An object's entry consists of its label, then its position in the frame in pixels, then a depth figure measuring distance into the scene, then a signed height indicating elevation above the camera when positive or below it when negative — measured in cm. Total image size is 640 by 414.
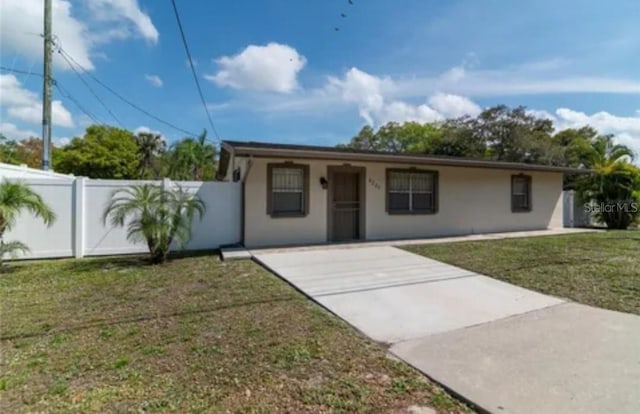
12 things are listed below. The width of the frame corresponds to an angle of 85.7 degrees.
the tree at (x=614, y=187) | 1500 +99
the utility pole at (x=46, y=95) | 1020 +324
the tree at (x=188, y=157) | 2477 +348
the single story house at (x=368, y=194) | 950 +42
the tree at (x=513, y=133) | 2520 +594
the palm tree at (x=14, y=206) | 629 -6
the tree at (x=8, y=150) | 2876 +489
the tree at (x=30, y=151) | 3497 +541
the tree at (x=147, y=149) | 3453 +557
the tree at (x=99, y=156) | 3122 +445
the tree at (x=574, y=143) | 2386 +540
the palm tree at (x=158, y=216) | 713 -25
